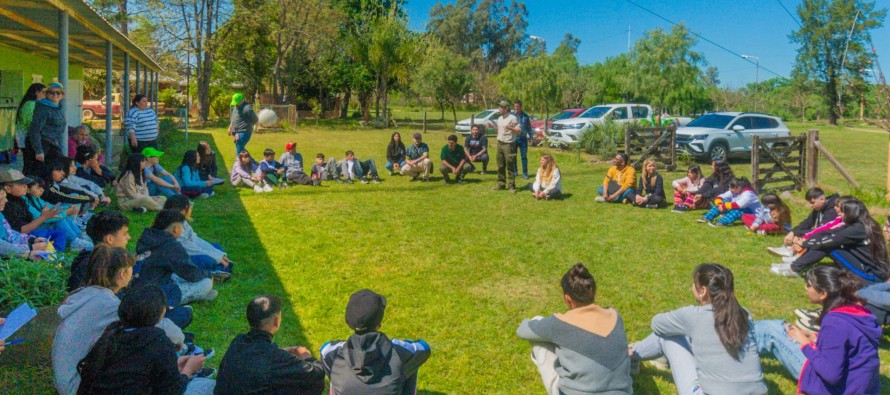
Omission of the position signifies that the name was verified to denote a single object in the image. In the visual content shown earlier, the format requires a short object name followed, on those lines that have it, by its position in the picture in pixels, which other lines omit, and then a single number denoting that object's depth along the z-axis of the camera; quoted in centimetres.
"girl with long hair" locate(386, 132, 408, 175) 1484
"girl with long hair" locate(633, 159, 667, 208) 1098
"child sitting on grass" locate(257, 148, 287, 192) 1245
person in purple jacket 359
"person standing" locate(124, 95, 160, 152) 1120
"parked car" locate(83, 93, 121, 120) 3500
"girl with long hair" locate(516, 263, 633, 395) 363
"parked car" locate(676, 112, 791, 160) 1790
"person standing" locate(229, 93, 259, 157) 1334
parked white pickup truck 2081
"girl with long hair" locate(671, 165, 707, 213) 1067
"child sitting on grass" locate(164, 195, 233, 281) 609
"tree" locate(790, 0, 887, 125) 5328
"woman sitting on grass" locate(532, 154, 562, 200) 1176
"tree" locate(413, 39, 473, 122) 4384
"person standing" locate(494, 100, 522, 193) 1259
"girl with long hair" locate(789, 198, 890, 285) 583
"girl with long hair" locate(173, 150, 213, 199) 1078
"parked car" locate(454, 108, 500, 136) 2903
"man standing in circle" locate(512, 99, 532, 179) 1468
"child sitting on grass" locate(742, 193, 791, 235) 870
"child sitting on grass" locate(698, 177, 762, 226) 932
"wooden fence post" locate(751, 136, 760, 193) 1256
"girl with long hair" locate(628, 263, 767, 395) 373
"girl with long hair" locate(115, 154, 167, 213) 930
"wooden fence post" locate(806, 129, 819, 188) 1295
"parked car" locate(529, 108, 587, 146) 2356
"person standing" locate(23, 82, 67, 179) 846
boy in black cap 346
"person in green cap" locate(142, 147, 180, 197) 996
